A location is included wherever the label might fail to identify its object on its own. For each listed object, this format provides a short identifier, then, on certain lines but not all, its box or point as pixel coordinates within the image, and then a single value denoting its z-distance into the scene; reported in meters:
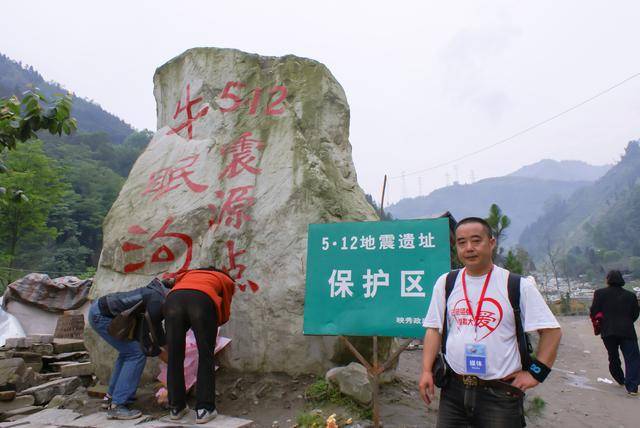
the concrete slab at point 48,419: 4.12
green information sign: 3.75
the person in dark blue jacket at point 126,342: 4.11
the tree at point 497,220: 14.69
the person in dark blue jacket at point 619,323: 6.26
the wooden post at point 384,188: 9.81
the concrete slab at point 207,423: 3.61
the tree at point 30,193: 19.40
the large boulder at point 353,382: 3.98
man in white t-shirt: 2.23
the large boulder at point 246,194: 4.85
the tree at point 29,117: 3.70
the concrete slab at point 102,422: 3.84
